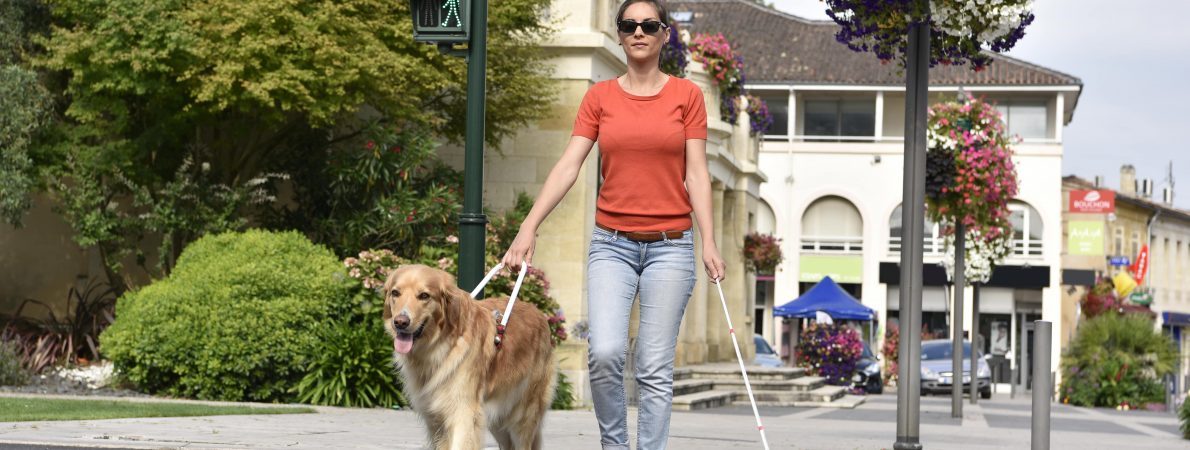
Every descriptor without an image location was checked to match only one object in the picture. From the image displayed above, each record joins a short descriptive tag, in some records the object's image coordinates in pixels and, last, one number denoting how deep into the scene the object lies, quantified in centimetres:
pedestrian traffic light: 971
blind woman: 680
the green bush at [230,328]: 1564
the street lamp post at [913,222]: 1022
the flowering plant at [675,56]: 2516
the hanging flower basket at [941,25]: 1012
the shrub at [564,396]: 1797
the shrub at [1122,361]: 2998
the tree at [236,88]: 1750
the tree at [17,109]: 1805
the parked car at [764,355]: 3453
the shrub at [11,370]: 1606
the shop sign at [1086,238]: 5409
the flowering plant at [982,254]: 2767
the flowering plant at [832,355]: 3127
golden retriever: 712
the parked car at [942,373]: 3831
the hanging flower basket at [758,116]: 3434
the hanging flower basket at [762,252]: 3403
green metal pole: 945
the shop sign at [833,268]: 5534
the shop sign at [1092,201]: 5475
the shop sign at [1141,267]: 5988
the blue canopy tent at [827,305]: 3512
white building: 5403
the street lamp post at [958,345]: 2058
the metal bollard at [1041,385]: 795
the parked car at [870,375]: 3641
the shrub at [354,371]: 1556
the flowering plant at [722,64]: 2894
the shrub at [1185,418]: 1866
